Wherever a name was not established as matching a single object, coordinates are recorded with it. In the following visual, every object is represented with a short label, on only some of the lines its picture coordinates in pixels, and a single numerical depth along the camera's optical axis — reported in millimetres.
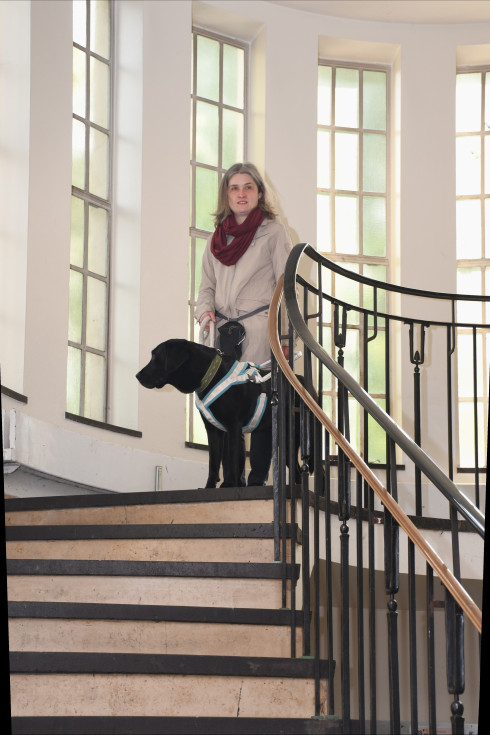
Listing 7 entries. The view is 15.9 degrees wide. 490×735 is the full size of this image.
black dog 6805
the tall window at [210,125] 10870
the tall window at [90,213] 9689
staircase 4653
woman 7590
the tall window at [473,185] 11775
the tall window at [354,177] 11686
